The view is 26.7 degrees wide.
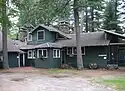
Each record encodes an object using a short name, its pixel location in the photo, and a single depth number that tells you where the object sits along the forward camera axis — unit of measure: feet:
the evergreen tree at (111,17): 154.71
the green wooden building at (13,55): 110.32
